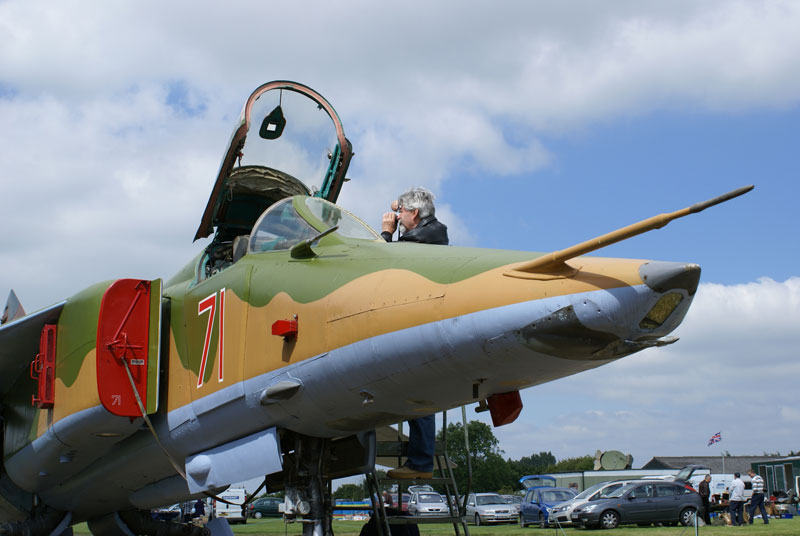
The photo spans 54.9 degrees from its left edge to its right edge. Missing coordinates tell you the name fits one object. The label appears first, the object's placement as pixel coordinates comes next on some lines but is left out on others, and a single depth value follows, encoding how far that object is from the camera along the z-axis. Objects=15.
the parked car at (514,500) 30.55
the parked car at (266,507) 40.59
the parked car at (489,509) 29.12
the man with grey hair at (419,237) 6.40
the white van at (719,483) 34.19
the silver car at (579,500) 22.89
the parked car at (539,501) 26.52
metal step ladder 6.46
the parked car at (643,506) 22.28
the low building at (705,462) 64.88
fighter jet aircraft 3.94
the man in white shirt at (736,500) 21.73
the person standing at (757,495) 23.00
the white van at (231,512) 33.66
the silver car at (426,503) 29.55
